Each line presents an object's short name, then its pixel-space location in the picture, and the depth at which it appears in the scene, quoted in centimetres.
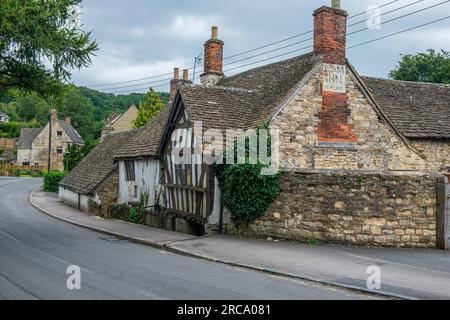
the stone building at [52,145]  7725
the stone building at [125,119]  7457
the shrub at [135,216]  2075
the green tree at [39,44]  1552
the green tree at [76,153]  4047
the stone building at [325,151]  1301
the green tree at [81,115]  10125
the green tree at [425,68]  4291
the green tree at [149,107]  4031
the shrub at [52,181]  4062
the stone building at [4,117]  11903
